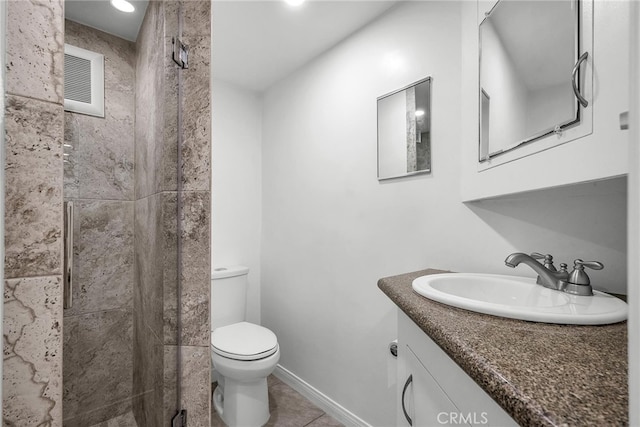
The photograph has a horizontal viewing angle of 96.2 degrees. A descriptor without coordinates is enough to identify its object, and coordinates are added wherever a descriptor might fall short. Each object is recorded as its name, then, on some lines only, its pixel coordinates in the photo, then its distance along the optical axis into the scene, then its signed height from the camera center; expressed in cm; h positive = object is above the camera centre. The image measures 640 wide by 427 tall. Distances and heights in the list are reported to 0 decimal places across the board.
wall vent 77 +36
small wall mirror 148 +44
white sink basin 64 -25
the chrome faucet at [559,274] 85 -20
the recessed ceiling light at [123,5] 89 +66
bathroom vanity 35 -25
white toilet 162 -89
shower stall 69 -4
